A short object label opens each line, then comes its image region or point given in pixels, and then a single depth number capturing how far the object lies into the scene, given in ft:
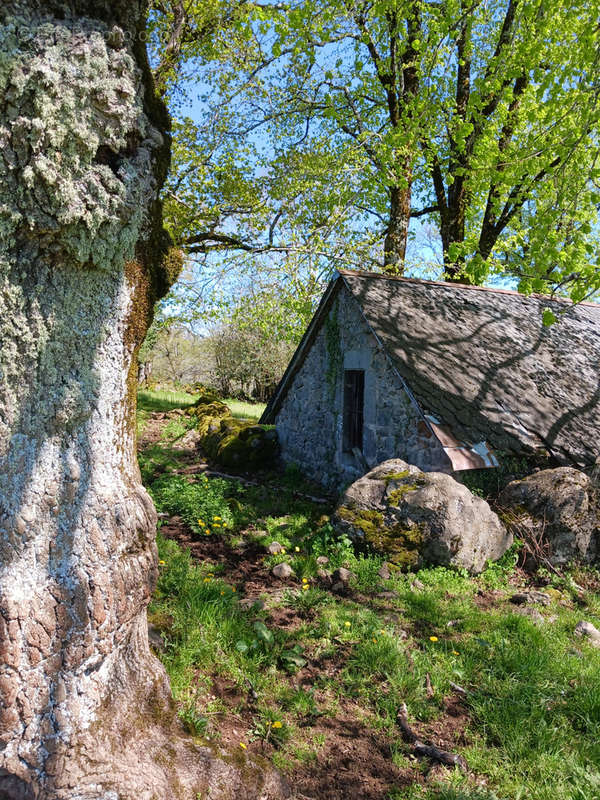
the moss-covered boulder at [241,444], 33.37
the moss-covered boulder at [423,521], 19.29
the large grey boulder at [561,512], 21.13
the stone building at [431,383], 24.21
